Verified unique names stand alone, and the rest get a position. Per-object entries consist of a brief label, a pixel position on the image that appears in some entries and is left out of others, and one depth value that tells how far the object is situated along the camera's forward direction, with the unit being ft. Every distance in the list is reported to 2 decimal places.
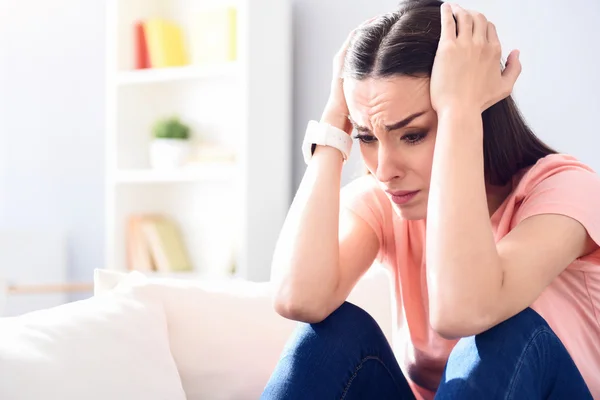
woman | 3.89
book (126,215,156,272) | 11.05
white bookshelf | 9.77
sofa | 4.49
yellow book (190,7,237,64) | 10.07
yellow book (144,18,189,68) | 10.80
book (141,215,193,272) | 11.04
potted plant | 10.81
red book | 10.95
